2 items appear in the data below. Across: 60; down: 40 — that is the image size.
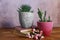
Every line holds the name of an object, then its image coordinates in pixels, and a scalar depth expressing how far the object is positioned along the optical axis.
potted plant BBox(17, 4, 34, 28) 0.96
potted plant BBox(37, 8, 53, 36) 0.83
